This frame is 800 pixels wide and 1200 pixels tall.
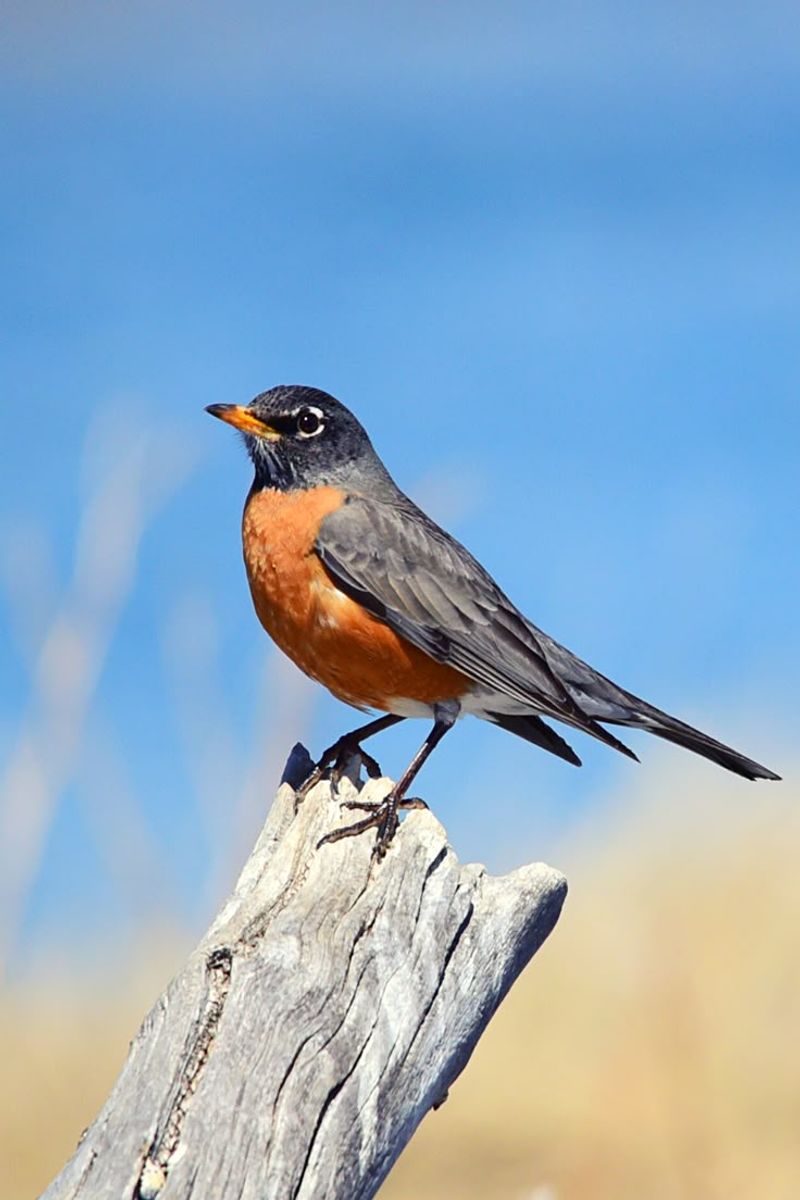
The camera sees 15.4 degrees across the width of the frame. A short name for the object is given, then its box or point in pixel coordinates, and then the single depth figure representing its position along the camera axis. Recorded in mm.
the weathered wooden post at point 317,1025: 7102
